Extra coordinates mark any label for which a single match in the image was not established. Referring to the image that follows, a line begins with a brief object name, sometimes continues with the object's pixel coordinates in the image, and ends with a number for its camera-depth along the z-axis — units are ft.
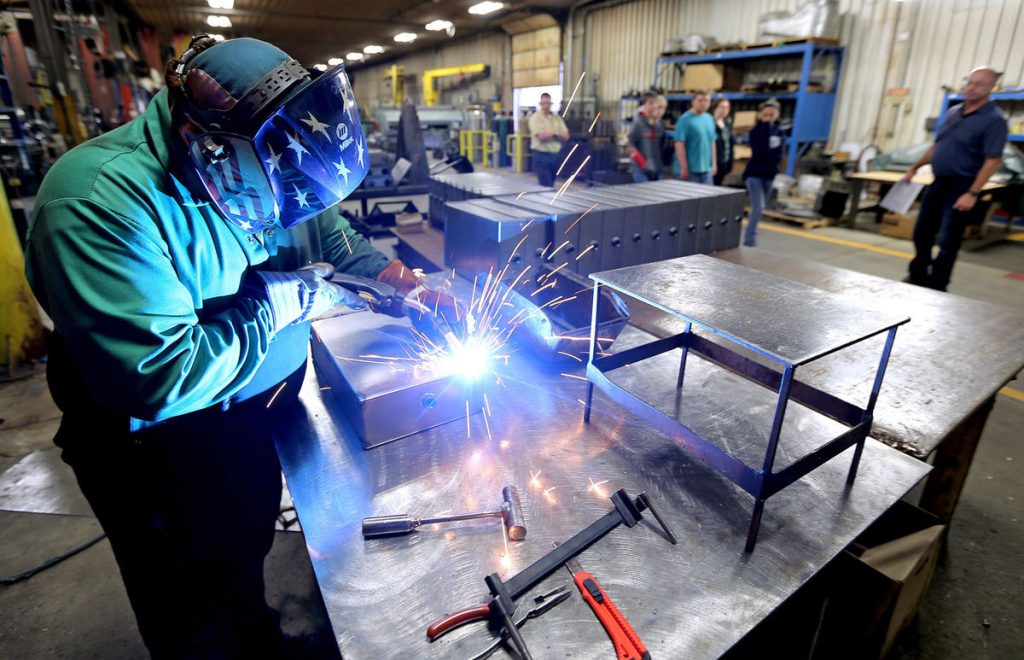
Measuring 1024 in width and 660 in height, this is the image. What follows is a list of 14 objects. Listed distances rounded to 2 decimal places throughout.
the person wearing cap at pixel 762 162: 18.26
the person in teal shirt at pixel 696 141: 18.89
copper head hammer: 3.50
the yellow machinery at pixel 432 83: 51.52
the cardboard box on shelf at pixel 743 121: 26.53
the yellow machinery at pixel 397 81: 61.11
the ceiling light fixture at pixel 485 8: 35.45
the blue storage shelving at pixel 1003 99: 19.06
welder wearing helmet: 3.00
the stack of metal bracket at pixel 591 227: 6.89
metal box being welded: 4.25
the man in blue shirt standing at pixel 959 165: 13.33
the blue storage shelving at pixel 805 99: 23.49
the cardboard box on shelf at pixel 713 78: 27.27
